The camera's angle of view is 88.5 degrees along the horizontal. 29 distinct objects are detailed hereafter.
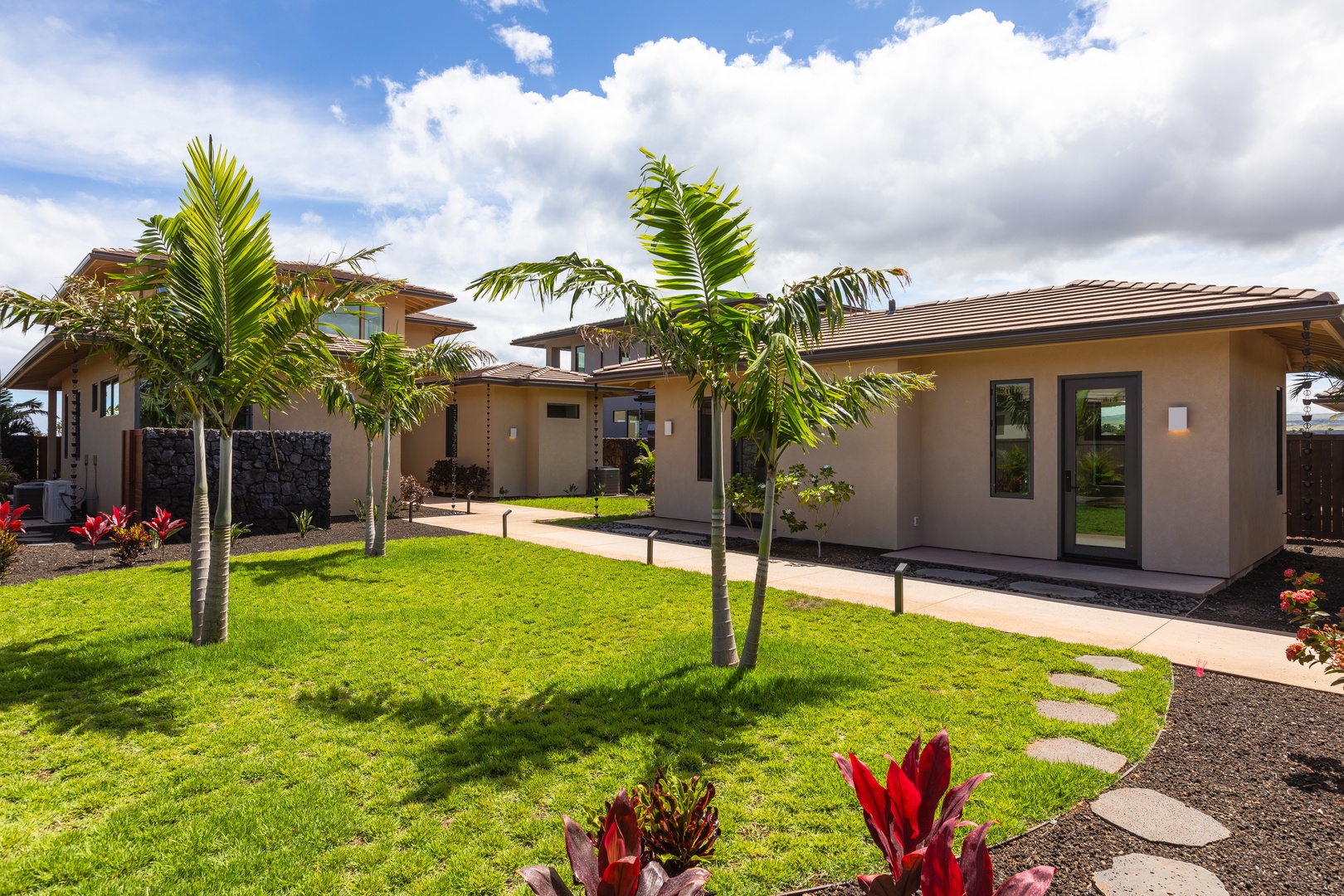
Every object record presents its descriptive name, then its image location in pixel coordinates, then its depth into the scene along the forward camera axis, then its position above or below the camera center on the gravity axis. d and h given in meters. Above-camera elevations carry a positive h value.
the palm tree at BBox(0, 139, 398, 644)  5.67 +1.15
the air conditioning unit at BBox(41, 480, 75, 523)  14.88 -1.11
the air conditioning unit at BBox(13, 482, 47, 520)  16.56 -1.10
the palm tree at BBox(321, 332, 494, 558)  10.01 +0.98
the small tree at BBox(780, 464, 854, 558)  10.72 -0.73
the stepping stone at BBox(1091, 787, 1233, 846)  3.13 -1.75
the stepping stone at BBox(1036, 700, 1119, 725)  4.40 -1.73
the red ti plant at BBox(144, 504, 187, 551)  10.80 -1.19
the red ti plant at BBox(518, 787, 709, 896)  2.04 -1.30
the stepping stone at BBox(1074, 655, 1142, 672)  5.41 -1.71
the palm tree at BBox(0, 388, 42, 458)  22.06 +1.15
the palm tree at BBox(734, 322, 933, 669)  4.64 +0.38
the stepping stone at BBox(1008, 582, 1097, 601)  8.03 -1.68
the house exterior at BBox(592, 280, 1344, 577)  8.66 +0.32
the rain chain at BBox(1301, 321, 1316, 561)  12.37 -0.68
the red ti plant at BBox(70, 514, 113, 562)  10.00 -1.15
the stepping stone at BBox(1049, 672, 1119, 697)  4.95 -1.73
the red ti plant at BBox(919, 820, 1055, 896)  1.79 -1.13
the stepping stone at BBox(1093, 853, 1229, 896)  2.74 -1.75
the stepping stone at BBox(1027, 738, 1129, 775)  3.80 -1.73
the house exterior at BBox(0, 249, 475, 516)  14.16 +0.90
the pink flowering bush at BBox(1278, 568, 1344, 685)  4.27 -1.18
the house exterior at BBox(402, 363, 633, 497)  21.14 +0.65
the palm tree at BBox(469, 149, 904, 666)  5.25 +1.27
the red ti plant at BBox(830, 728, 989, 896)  2.19 -1.14
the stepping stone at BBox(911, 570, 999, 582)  8.93 -1.67
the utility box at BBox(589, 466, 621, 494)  22.48 -0.94
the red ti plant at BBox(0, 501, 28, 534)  8.89 -0.92
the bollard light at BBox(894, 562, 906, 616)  7.01 -1.44
